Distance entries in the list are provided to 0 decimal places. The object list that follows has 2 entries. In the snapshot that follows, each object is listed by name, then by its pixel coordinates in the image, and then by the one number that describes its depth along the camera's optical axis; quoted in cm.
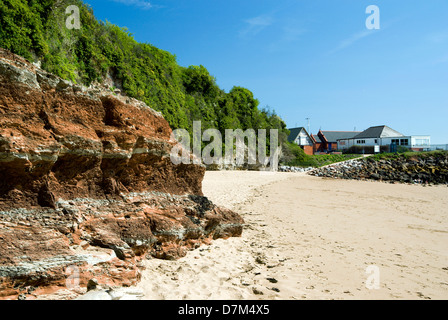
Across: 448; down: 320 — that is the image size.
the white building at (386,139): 4922
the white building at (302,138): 5509
